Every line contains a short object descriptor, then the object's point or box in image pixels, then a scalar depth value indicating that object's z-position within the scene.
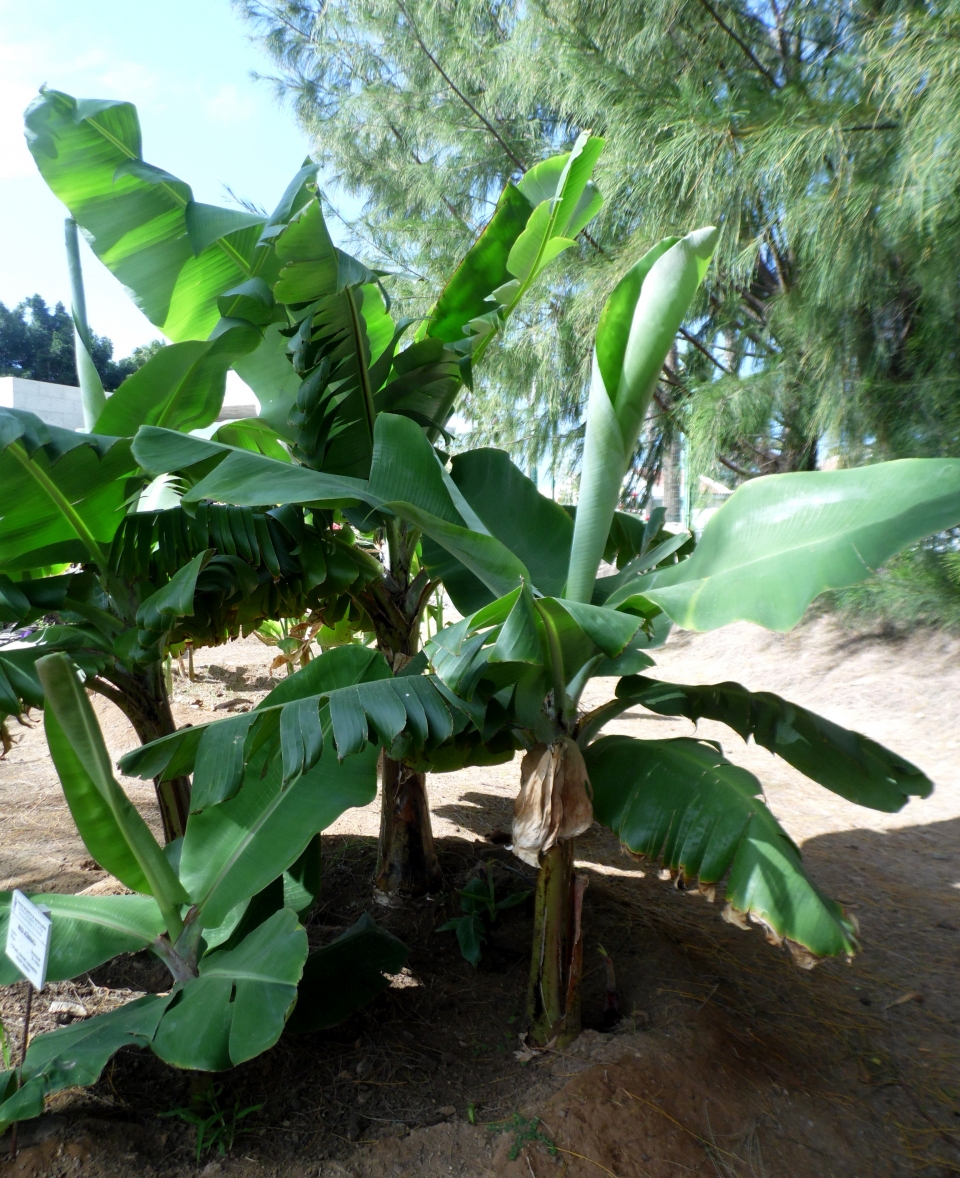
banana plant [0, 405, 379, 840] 1.96
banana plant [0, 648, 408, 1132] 1.48
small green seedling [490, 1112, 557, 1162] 1.68
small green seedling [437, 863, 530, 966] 2.46
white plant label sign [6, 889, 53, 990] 1.46
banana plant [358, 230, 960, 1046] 1.38
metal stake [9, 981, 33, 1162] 1.59
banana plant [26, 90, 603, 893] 2.09
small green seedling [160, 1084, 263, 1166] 1.72
